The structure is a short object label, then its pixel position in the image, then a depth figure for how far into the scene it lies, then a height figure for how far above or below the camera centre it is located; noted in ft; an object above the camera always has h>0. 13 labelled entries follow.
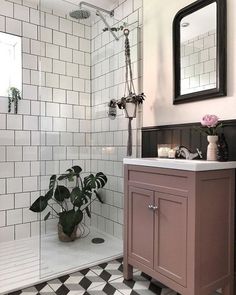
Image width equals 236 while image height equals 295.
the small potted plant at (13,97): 8.70 +1.61
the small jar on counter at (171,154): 6.61 -0.21
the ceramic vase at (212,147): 5.56 -0.03
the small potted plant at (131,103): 7.57 +1.28
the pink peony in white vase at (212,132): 5.47 +0.31
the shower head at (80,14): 8.84 +4.55
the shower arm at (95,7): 8.39 +4.60
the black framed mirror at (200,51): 5.72 +2.29
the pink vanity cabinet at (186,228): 4.73 -1.62
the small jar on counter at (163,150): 6.81 -0.11
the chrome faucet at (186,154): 6.19 -0.19
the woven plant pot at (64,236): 8.39 -2.94
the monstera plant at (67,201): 8.18 -1.83
